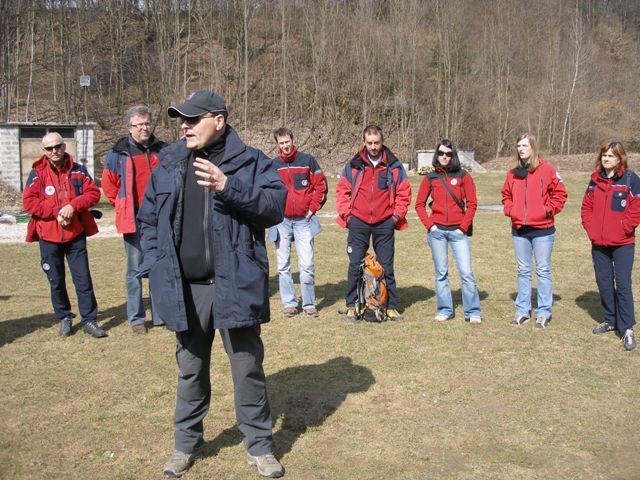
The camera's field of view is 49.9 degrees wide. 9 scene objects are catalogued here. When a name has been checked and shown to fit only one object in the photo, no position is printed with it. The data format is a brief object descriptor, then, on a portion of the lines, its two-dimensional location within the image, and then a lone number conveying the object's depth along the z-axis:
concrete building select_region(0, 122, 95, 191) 21.91
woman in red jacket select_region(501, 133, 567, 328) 6.81
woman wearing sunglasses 7.04
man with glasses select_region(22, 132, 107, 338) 6.56
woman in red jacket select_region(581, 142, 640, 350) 6.46
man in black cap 3.69
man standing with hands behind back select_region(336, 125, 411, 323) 7.23
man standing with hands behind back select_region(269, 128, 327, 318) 7.56
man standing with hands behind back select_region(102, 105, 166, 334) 6.66
